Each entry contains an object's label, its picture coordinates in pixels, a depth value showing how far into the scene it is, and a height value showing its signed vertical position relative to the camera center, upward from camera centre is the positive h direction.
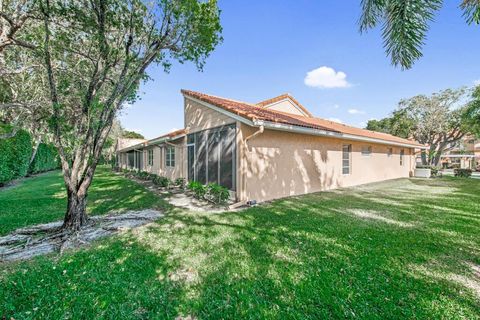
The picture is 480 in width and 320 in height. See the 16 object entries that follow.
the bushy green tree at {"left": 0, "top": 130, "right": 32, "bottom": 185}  11.72 +0.16
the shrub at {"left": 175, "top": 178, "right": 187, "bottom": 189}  11.20 -1.36
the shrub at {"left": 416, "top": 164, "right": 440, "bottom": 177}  19.05 -1.35
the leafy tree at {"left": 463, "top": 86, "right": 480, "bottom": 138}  12.34 +2.80
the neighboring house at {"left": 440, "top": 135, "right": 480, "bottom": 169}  41.00 -0.73
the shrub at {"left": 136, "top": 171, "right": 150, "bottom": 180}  15.43 -1.37
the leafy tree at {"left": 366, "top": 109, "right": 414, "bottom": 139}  25.83 +4.26
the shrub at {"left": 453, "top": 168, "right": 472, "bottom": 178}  18.11 -1.47
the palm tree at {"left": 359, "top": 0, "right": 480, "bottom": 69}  4.17 +2.86
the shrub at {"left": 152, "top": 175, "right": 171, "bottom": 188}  11.24 -1.37
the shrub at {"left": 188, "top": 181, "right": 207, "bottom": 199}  8.35 -1.35
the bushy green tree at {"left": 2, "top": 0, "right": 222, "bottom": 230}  4.86 +3.18
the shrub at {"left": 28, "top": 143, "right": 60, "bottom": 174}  18.66 -0.27
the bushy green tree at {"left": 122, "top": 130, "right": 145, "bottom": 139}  60.01 +7.28
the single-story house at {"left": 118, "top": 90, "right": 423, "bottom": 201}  7.68 +0.24
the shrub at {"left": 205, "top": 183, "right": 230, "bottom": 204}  7.71 -1.39
